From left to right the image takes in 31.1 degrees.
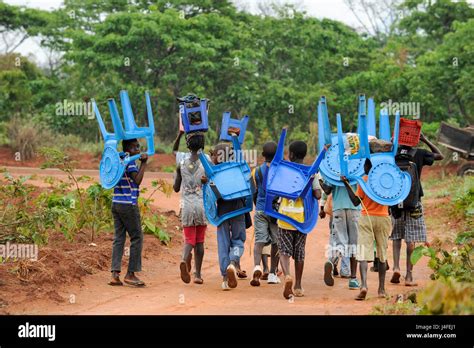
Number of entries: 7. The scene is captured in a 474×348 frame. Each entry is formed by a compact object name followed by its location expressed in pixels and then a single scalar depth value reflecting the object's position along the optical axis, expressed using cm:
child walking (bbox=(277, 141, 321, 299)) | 933
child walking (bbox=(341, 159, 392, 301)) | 909
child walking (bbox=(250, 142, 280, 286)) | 1011
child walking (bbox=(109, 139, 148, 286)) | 951
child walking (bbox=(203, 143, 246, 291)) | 974
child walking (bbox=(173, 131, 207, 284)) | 993
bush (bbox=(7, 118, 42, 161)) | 2688
